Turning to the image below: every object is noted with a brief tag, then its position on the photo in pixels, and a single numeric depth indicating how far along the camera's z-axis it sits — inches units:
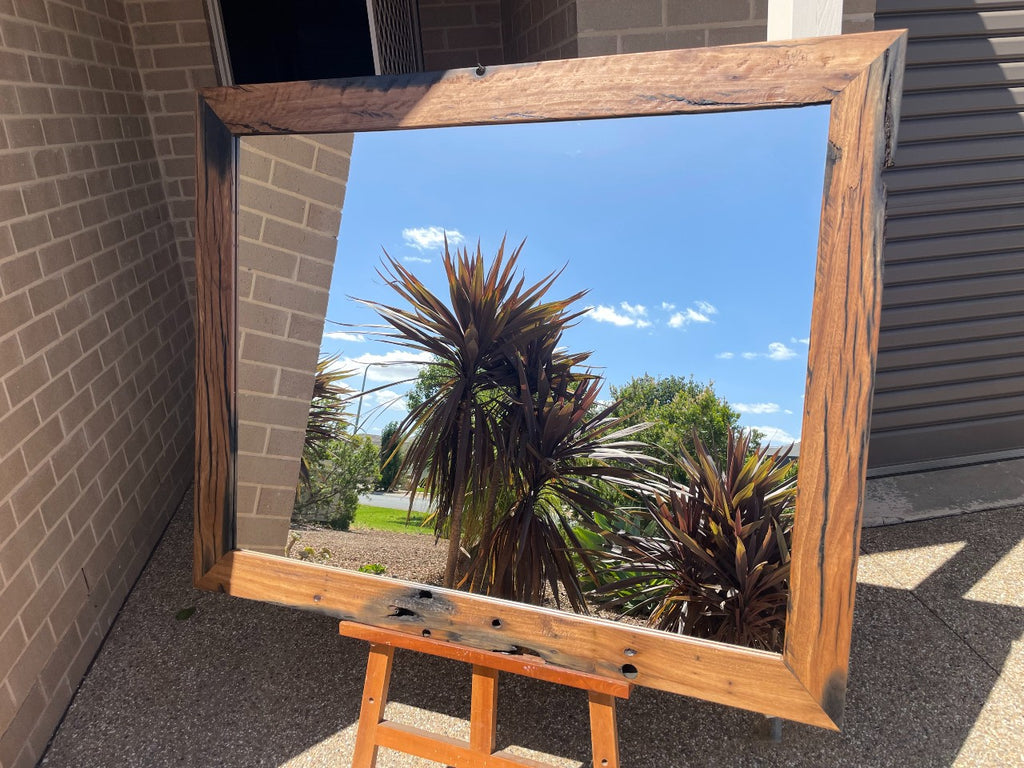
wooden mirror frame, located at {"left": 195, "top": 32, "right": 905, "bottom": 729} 59.1
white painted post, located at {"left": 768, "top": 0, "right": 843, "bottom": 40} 63.0
